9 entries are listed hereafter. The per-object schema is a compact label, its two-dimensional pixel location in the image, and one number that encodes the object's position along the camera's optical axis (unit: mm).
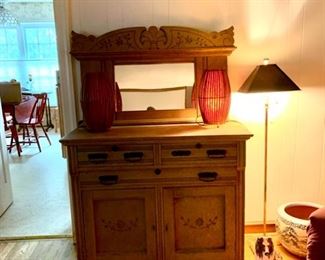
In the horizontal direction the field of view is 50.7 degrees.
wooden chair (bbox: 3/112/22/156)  5109
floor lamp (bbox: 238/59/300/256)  2105
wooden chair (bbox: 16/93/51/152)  5323
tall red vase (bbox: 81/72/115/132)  2125
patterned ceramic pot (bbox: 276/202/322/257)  2207
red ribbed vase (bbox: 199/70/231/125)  2221
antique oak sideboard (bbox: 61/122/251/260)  1996
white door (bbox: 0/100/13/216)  3113
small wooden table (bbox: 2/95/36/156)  5090
